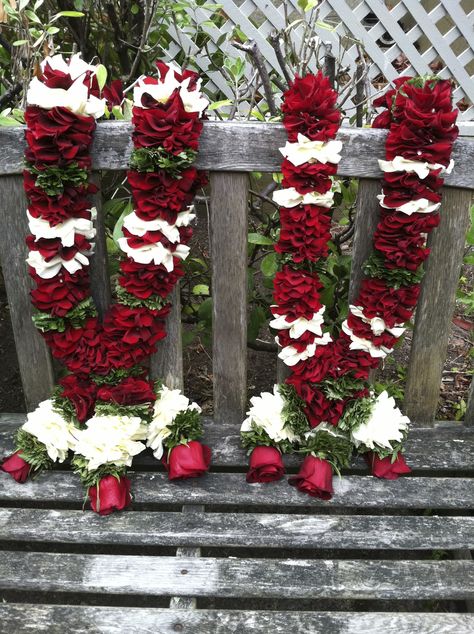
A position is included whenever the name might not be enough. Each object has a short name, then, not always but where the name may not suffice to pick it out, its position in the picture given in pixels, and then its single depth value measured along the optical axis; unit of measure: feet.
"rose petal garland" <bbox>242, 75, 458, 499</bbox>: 4.43
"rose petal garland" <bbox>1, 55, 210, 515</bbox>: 4.46
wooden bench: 4.28
